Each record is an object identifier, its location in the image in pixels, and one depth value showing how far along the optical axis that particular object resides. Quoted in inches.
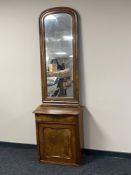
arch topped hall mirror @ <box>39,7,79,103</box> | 73.1
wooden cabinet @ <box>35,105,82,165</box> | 70.5
